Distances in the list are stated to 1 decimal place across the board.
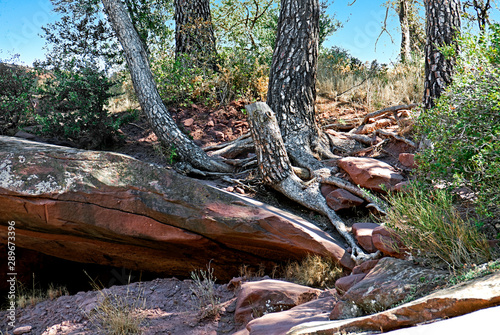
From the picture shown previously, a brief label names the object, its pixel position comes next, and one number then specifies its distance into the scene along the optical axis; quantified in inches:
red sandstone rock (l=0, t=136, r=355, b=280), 204.7
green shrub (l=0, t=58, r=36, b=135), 313.6
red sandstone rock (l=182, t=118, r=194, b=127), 335.0
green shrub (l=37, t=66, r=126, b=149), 298.5
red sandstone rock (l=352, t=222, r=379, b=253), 196.7
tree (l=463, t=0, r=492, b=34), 335.3
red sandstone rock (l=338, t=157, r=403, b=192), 225.9
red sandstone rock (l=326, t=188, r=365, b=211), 233.5
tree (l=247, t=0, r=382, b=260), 273.7
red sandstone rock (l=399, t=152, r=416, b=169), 237.0
